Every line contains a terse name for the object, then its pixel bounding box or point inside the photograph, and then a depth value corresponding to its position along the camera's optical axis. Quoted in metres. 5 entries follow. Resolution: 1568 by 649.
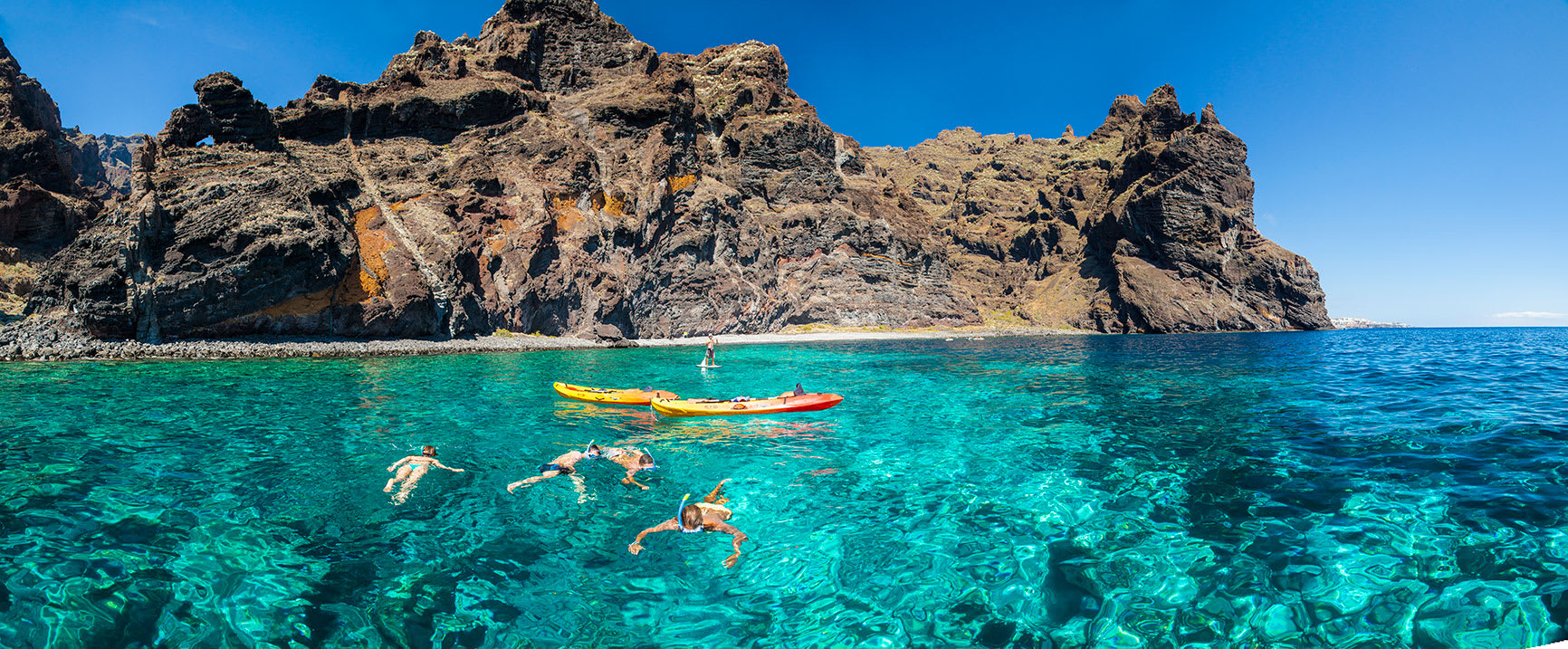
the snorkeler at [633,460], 12.52
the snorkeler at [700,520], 9.14
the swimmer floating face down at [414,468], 11.23
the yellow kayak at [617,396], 22.19
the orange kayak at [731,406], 19.75
